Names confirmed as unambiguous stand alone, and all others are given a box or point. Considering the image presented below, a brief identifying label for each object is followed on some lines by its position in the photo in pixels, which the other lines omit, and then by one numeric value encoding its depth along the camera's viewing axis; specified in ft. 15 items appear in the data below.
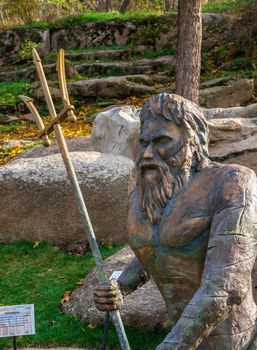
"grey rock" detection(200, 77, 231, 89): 56.03
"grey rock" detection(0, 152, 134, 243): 27.17
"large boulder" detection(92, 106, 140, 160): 31.14
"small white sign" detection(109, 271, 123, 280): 14.41
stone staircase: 59.77
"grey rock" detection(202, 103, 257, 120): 38.91
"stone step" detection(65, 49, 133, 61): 72.49
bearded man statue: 9.29
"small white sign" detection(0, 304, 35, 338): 15.35
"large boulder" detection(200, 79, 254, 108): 51.39
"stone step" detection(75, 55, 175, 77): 66.90
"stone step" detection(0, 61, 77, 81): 60.98
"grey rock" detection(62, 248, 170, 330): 20.70
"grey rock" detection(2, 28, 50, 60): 77.71
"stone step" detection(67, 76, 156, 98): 59.47
